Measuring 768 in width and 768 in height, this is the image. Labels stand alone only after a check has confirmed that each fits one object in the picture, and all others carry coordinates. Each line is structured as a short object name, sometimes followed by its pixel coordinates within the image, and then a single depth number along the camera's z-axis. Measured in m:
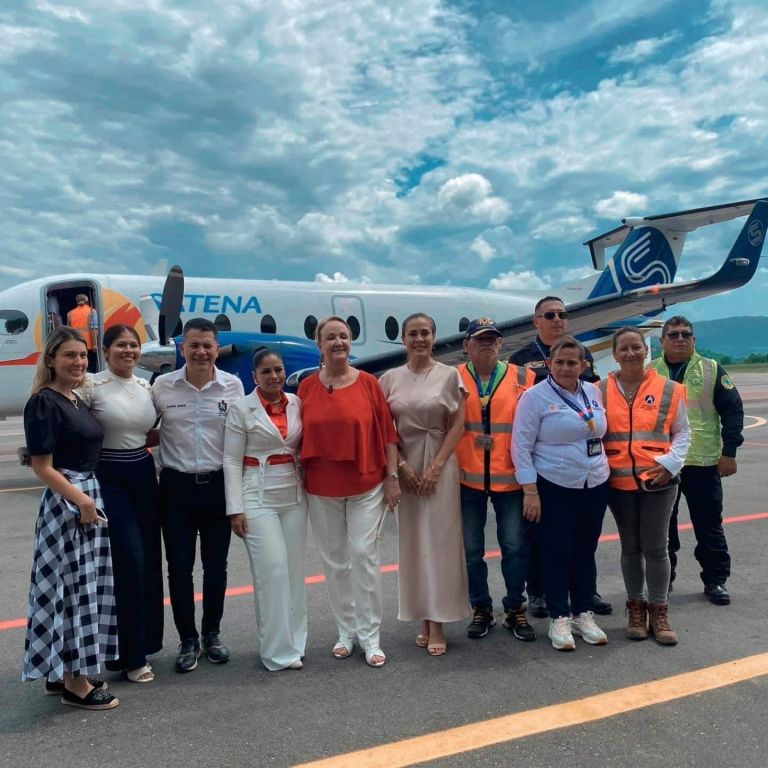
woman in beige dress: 3.48
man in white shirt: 3.32
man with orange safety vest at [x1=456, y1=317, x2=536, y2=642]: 3.56
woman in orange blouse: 3.31
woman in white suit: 3.29
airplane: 8.12
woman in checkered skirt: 2.81
